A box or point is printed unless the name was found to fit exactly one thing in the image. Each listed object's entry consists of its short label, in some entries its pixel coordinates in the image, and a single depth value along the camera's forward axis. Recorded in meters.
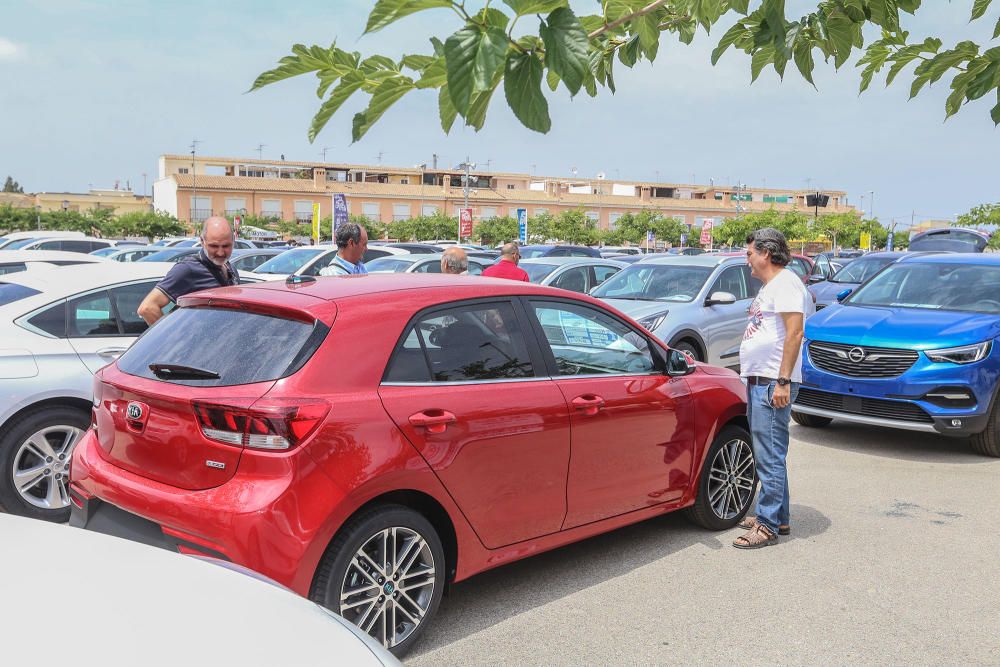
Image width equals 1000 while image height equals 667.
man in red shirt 8.77
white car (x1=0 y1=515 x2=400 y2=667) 1.91
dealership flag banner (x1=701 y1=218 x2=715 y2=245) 48.83
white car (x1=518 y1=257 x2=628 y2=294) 14.61
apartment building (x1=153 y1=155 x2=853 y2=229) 79.81
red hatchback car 3.39
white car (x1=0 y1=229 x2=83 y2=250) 27.18
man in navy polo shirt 5.47
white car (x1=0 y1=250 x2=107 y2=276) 11.47
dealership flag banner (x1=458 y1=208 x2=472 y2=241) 35.03
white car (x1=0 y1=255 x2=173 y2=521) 5.34
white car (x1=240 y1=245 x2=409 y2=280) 16.16
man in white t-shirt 5.18
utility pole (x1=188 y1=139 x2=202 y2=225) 77.18
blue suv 7.40
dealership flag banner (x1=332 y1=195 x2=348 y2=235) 23.73
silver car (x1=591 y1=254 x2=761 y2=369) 10.63
